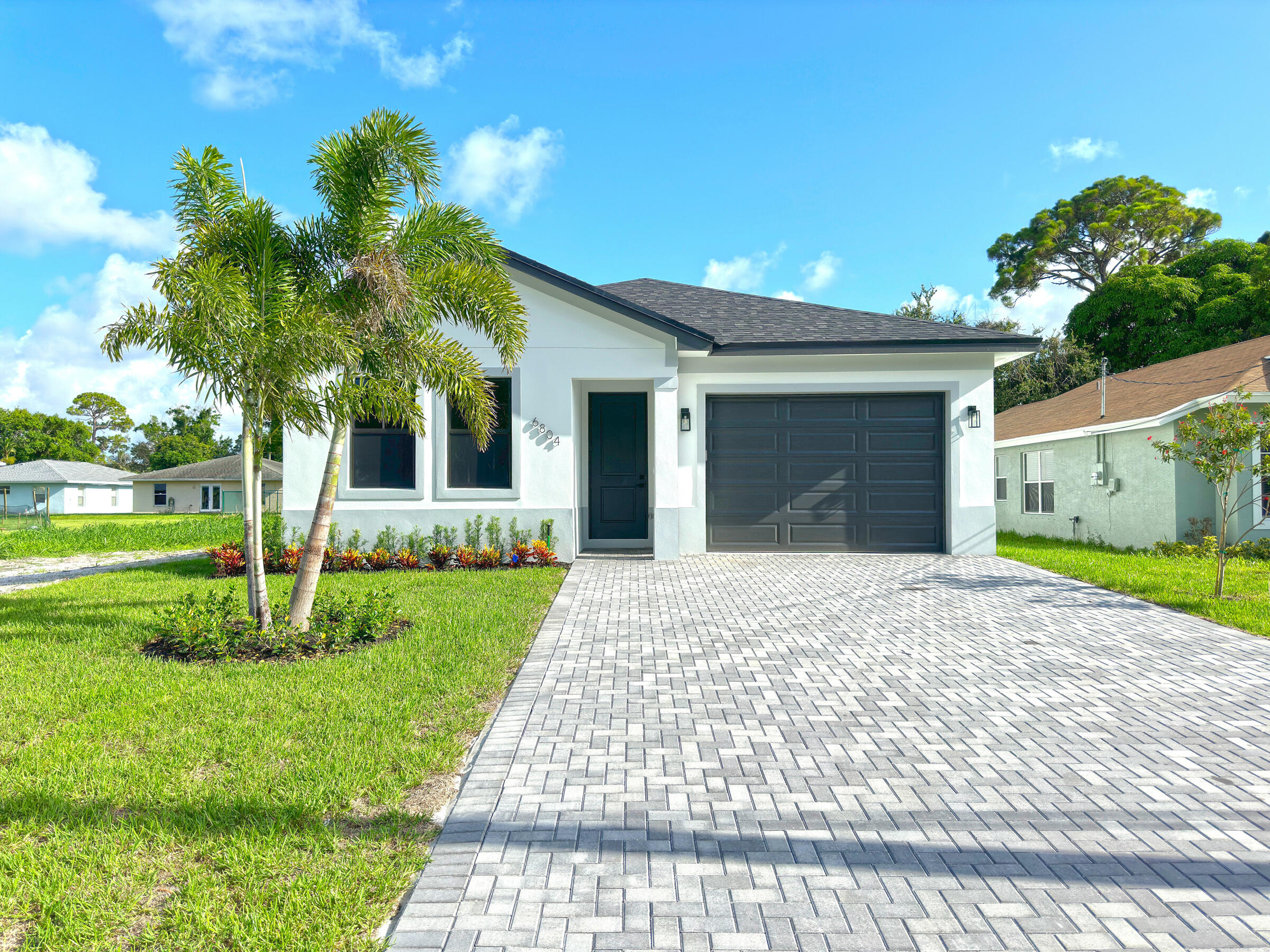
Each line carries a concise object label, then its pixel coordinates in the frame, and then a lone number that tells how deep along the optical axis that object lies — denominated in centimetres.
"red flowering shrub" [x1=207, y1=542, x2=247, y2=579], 1065
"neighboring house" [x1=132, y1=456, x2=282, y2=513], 4475
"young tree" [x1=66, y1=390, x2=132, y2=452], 7362
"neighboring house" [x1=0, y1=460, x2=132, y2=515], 4581
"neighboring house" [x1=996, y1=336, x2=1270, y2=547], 1250
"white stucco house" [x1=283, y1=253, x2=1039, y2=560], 1115
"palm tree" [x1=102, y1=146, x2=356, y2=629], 538
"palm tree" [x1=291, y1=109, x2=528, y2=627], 595
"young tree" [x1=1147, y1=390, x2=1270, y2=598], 804
